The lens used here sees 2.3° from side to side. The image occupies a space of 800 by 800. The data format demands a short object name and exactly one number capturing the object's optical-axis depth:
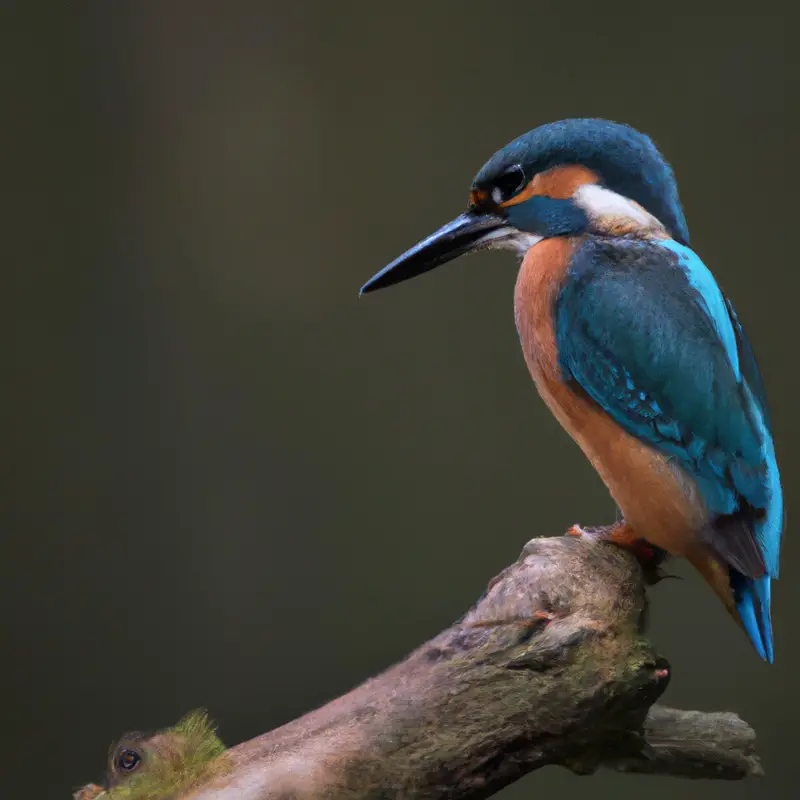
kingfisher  4.57
